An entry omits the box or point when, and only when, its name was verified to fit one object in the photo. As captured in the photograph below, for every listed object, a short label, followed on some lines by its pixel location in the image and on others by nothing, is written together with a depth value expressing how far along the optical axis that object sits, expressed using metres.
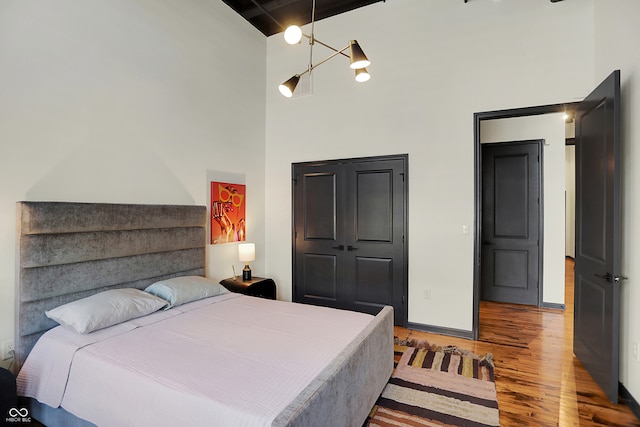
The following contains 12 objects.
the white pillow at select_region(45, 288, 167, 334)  2.08
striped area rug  2.06
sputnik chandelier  2.01
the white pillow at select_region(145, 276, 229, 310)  2.71
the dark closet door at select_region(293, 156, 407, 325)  3.83
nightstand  3.63
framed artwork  3.73
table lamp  3.84
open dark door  2.19
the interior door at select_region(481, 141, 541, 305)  4.57
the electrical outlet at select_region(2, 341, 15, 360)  2.11
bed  1.46
